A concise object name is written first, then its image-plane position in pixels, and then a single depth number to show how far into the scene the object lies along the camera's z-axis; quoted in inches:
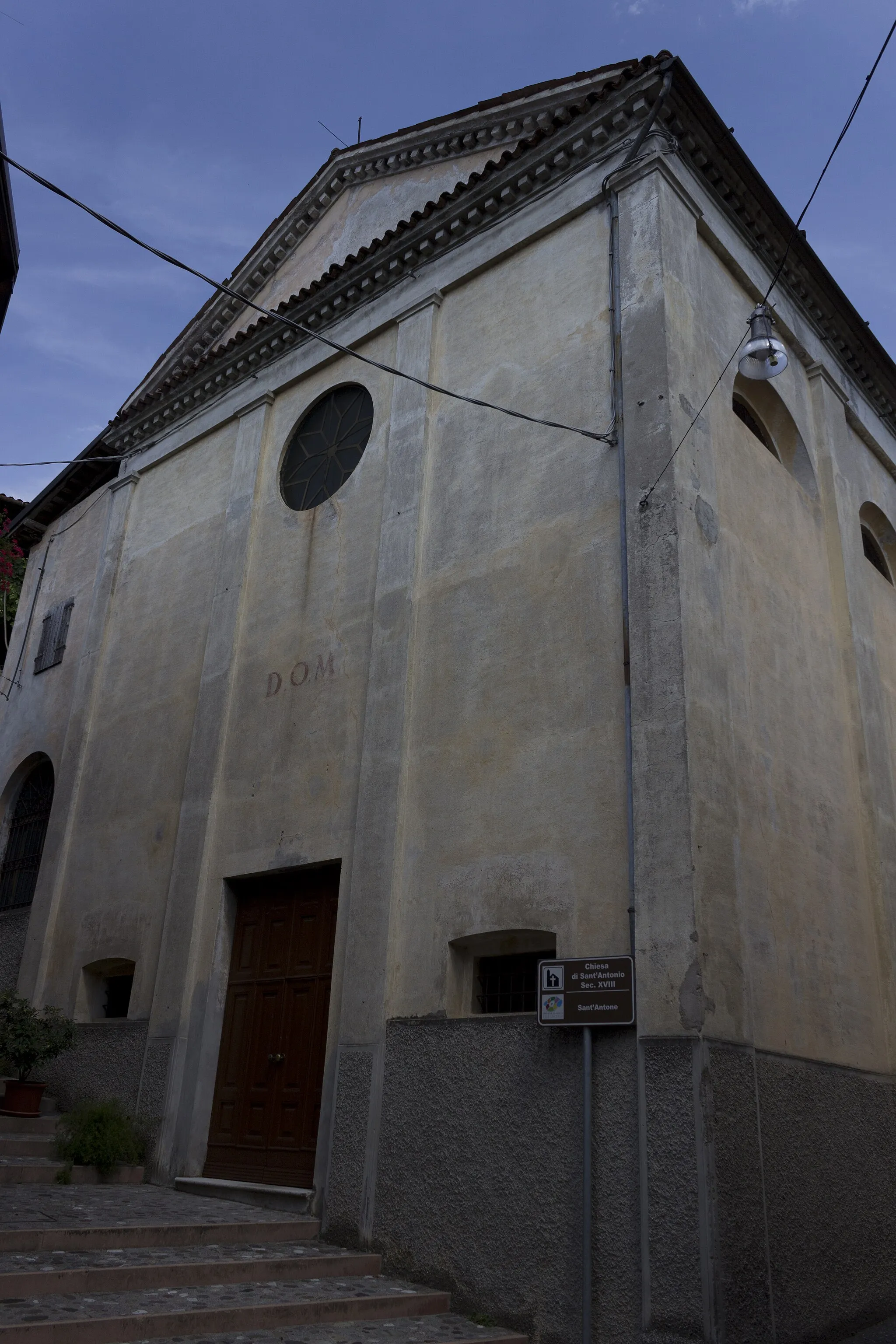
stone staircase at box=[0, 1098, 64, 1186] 336.8
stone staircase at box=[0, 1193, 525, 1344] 222.4
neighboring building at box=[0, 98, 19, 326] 245.3
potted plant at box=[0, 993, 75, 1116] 386.0
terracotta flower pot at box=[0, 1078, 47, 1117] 395.5
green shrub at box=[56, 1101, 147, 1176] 362.6
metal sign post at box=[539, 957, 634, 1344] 266.7
